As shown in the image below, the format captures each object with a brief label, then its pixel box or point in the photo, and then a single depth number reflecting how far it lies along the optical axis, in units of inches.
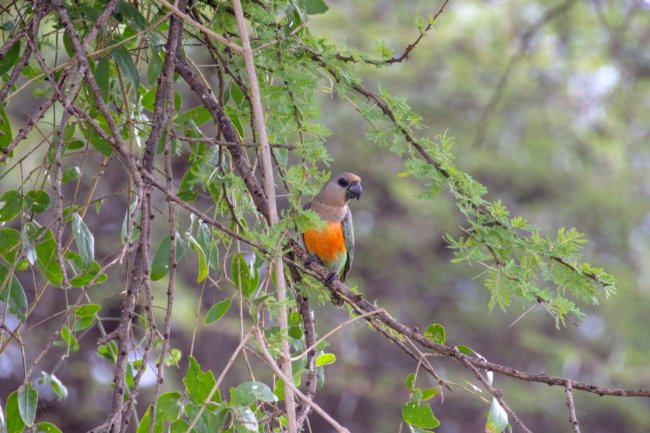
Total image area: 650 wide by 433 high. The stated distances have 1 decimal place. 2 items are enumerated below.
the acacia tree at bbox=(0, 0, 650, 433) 556.2
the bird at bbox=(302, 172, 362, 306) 665.1
